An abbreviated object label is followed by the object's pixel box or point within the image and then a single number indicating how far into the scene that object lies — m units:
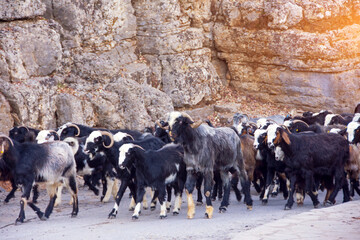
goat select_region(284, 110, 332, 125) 22.19
